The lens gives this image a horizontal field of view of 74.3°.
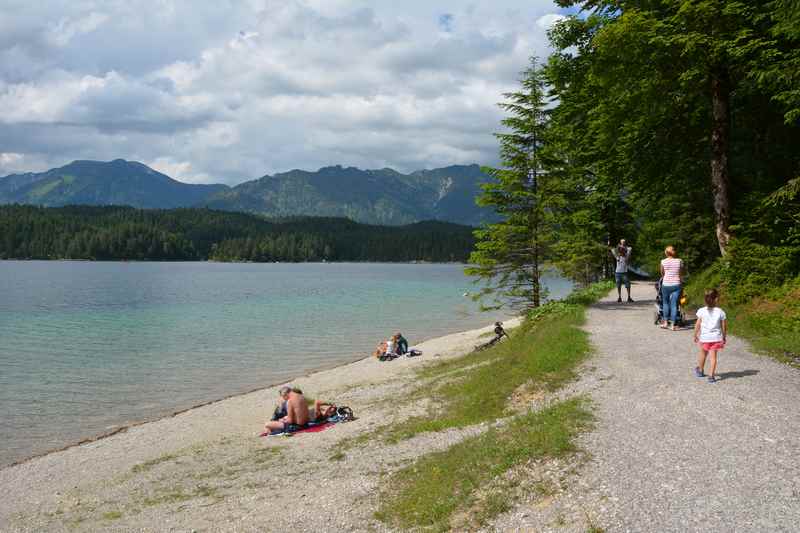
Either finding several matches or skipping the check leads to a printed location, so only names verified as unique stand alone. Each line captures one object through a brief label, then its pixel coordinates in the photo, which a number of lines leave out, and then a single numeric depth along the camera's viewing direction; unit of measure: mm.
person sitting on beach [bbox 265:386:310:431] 15852
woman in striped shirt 17000
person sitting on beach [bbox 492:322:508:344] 26062
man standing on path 22859
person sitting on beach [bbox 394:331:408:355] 30109
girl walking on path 11688
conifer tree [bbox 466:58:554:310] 24172
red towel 15699
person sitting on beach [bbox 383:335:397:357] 29495
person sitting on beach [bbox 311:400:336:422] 16281
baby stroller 17412
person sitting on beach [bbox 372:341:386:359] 29869
